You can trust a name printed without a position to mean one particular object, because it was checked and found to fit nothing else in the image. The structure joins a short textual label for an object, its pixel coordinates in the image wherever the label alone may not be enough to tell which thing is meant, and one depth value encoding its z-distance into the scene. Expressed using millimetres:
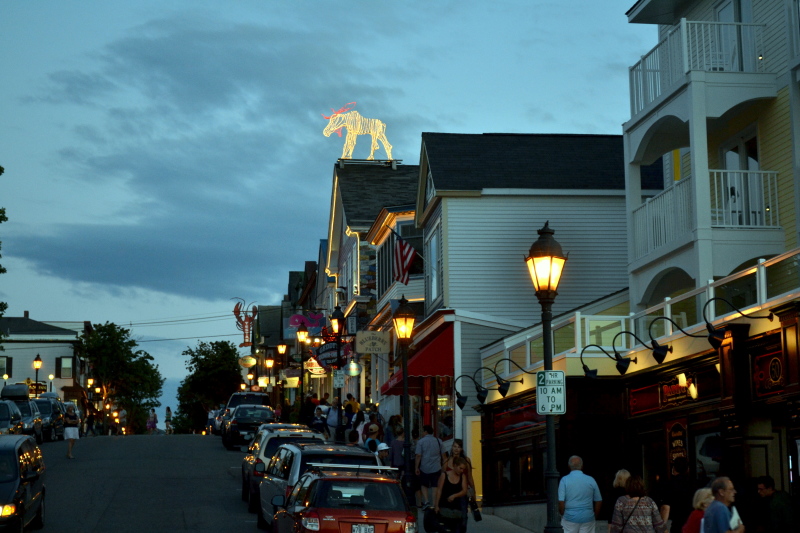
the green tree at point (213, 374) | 88938
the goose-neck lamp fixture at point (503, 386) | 24062
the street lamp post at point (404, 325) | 22484
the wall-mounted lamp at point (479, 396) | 25062
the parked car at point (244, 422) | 38906
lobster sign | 88000
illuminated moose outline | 54500
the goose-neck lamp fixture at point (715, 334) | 15966
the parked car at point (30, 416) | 38844
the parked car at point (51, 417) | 43719
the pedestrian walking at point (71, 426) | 33719
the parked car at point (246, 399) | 45812
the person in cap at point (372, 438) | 25391
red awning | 29562
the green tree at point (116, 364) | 95250
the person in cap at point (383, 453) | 24719
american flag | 32625
